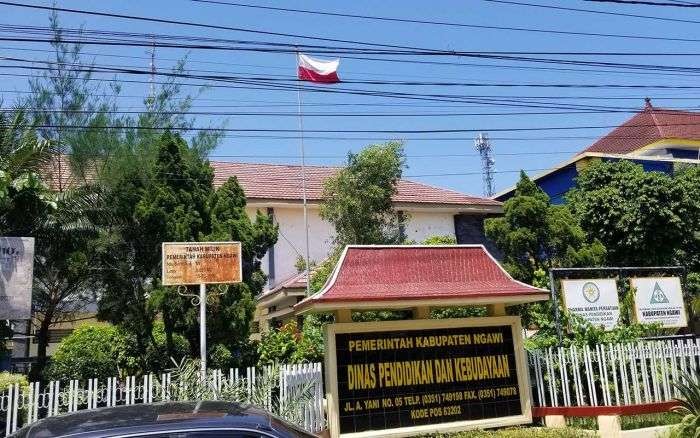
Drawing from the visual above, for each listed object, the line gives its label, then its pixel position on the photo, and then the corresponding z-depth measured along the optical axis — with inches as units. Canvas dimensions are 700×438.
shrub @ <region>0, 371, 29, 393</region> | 325.4
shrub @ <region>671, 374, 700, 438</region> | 358.3
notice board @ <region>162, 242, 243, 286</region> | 395.9
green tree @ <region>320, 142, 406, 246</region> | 762.2
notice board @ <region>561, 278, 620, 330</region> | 462.6
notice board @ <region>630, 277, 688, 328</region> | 494.9
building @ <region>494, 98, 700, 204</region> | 981.8
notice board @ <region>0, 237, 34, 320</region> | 354.3
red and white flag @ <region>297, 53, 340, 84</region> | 553.9
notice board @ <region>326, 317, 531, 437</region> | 377.4
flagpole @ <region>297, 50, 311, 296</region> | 697.0
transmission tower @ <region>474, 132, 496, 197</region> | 1711.4
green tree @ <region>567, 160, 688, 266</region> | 765.9
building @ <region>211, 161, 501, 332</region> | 946.1
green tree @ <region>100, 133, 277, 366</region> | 477.1
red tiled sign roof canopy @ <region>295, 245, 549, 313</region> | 380.5
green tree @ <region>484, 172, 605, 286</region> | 655.1
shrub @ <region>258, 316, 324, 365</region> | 474.6
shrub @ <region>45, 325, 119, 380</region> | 574.6
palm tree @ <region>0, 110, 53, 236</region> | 454.9
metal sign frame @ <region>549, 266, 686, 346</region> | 440.5
